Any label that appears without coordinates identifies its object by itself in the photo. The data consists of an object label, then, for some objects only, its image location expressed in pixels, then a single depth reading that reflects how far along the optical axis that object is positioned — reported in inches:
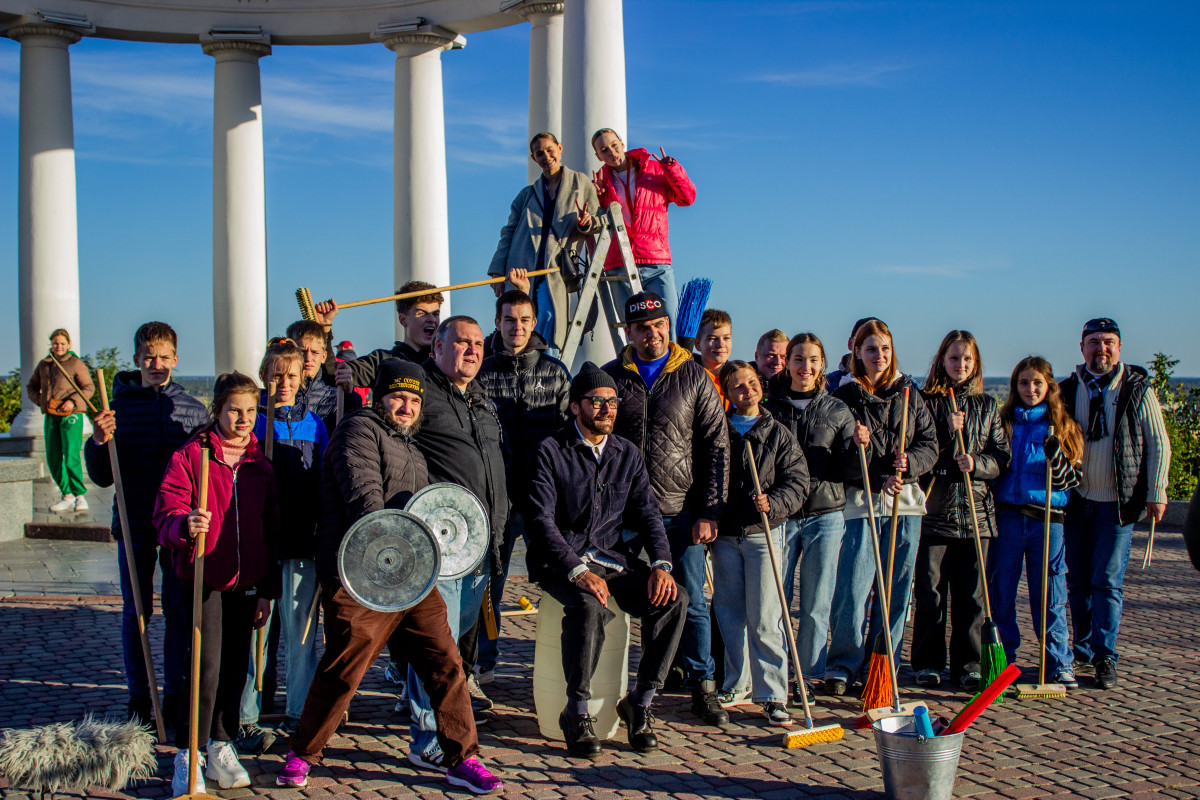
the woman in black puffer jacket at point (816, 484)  276.1
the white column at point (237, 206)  743.7
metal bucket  204.8
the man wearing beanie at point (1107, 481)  296.5
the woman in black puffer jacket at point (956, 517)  297.1
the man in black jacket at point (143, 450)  245.9
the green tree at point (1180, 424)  689.0
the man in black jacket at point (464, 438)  244.2
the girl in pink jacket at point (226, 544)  214.7
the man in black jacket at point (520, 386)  275.7
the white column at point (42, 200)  741.9
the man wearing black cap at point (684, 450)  266.2
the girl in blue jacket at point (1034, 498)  294.4
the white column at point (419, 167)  711.7
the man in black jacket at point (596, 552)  241.4
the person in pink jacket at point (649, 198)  396.8
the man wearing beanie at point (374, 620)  215.2
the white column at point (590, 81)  473.1
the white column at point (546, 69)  610.2
